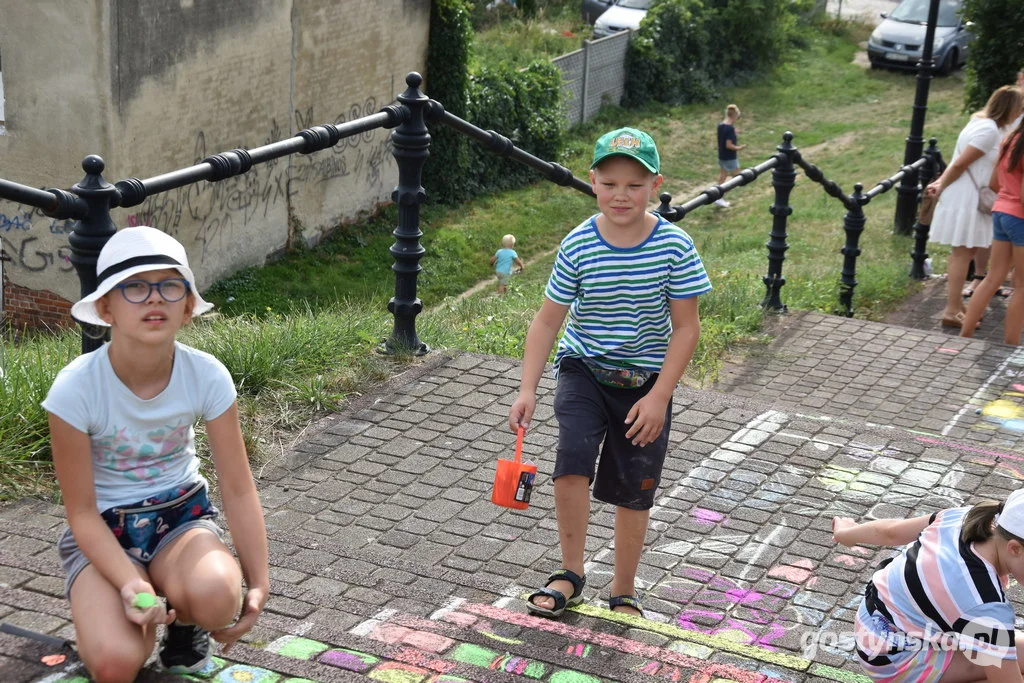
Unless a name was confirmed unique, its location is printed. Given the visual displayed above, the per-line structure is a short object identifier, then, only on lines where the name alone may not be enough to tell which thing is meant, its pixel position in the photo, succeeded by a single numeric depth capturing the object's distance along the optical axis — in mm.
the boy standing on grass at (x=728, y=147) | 19594
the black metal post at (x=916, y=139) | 12844
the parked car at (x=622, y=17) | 25453
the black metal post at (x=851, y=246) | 9382
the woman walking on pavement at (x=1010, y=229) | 7562
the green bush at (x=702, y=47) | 24656
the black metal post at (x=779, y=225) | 8422
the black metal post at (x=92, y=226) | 4098
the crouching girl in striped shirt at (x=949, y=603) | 3170
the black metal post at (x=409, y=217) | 5984
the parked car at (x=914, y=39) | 25234
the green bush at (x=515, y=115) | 19641
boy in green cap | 3764
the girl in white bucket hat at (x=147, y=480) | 2887
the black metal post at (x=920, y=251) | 10453
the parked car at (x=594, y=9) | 26844
